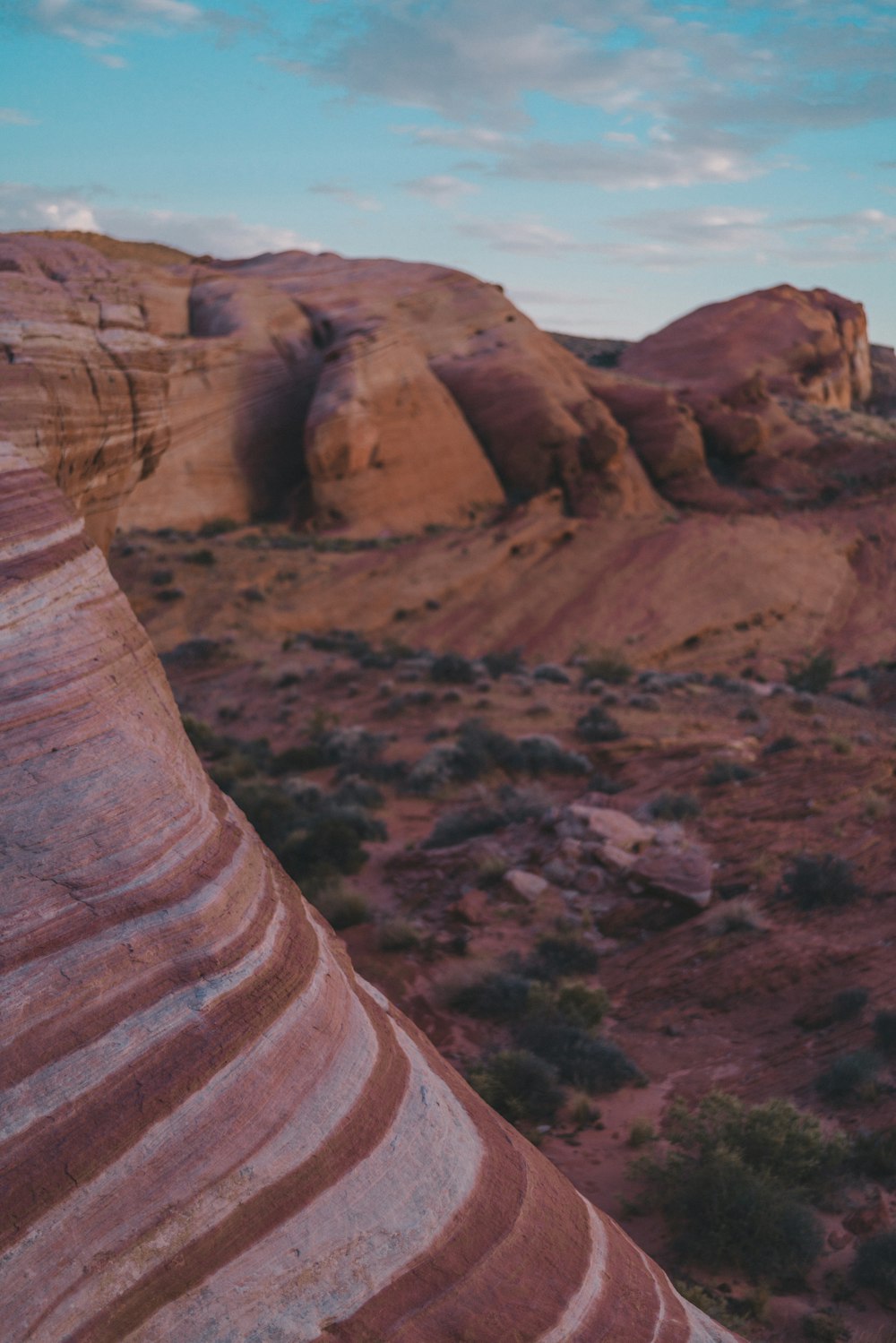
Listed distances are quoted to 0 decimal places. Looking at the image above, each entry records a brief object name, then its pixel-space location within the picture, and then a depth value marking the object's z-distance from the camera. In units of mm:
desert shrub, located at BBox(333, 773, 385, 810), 13727
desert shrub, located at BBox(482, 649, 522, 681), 21062
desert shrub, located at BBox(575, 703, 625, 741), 15883
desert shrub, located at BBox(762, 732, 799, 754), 14758
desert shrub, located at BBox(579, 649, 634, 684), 21094
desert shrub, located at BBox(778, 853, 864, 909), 9805
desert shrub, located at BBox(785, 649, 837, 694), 21969
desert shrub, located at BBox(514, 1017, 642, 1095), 7855
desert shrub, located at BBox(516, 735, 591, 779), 14734
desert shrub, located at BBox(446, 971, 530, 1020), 8977
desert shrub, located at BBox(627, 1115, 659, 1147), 7070
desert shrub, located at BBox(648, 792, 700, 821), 12469
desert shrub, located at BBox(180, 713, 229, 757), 16078
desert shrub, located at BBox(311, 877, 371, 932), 10695
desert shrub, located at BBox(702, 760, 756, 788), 13312
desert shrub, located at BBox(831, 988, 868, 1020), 8055
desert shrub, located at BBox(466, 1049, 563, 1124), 7527
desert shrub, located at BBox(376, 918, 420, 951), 10203
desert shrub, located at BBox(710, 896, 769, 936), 9680
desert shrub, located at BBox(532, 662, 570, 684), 20656
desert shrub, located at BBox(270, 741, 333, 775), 15625
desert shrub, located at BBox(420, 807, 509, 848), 12627
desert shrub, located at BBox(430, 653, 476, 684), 19609
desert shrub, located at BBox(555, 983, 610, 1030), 8634
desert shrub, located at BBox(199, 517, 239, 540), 29031
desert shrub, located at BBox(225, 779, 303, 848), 12656
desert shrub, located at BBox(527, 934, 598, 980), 9547
